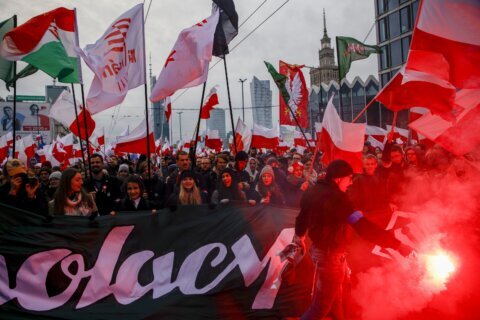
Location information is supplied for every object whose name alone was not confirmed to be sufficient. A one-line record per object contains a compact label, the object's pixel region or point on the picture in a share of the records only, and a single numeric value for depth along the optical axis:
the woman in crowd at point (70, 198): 4.59
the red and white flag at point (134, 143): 8.23
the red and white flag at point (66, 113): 10.13
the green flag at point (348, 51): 9.73
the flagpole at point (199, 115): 5.98
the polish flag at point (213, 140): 16.01
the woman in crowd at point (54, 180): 6.77
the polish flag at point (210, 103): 11.45
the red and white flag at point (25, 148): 14.41
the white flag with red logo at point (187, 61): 5.66
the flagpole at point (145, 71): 5.80
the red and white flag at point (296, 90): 11.31
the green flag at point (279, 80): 10.81
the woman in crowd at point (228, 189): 5.78
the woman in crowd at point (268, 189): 5.86
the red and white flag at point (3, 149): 14.59
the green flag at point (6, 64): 6.94
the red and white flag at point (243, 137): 13.42
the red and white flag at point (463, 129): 4.28
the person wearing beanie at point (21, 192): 4.65
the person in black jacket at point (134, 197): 5.14
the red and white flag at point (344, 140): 5.00
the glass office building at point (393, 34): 44.53
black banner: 3.89
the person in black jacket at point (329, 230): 3.20
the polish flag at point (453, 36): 3.59
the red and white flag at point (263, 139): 13.41
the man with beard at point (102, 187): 6.08
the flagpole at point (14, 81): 6.64
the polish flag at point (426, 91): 4.28
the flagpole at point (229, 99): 6.32
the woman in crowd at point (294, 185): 6.04
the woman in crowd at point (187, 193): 5.11
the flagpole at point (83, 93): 6.57
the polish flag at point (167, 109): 11.33
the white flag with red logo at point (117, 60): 5.91
